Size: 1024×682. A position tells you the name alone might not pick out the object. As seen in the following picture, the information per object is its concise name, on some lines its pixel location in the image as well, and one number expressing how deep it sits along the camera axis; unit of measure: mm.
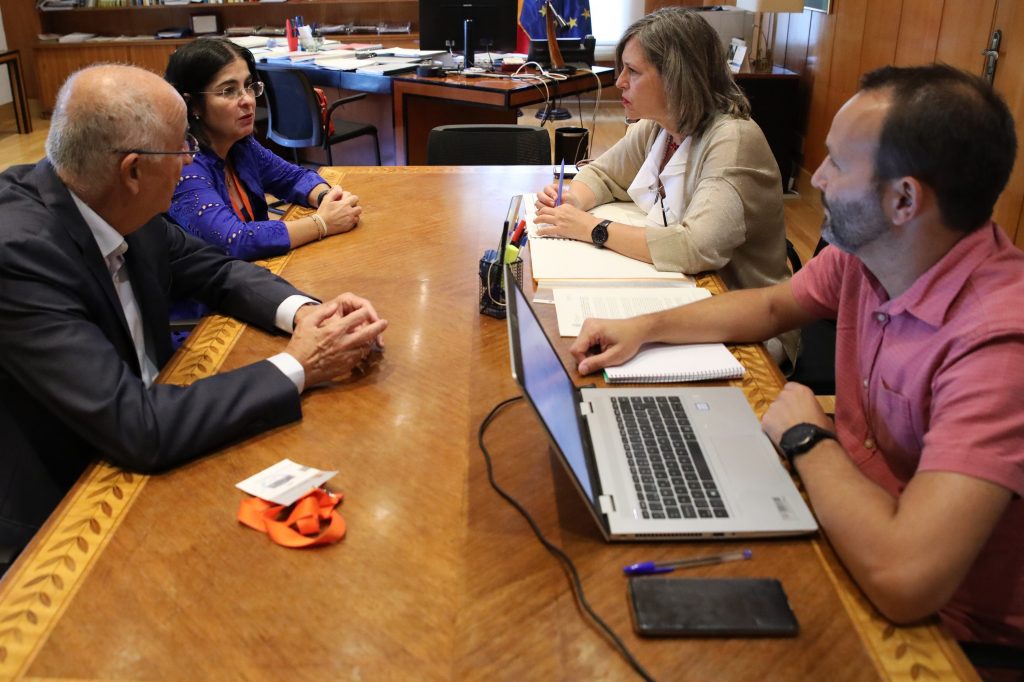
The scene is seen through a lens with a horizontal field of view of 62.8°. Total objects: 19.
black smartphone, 889
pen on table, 973
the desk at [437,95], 4326
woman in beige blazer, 1895
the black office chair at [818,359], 1944
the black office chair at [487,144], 3146
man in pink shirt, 918
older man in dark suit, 1201
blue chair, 4441
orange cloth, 1042
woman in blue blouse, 2102
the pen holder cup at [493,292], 1688
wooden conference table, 863
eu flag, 6195
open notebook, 1832
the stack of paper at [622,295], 1418
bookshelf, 7258
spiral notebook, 1398
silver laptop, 1028
